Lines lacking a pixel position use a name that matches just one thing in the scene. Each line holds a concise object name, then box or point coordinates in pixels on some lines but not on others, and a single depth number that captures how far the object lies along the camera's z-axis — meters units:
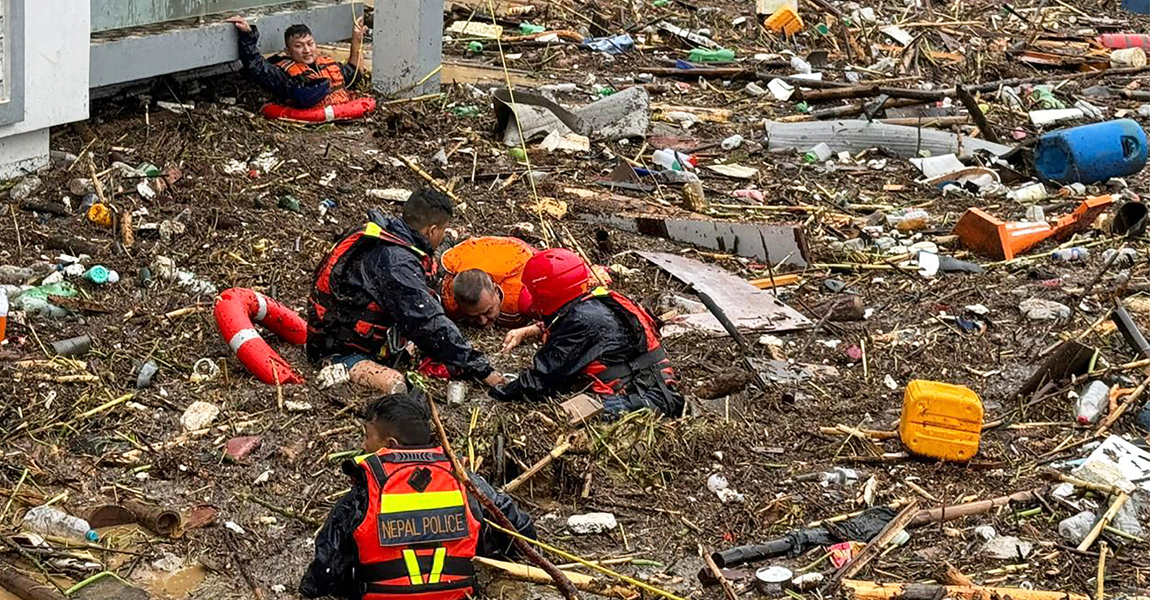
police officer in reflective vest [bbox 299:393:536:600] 5.17
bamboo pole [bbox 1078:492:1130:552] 6.26
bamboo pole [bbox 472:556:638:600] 5.68
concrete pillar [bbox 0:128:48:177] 9.77
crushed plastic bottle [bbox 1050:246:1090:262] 10.35
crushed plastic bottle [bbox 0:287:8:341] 7.39
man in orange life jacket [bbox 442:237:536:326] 8.76
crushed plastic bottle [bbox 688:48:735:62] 15.80
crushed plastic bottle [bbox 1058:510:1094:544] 6.36
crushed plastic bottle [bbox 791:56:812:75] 15.45
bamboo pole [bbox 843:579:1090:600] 5.77
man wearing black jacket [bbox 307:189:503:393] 7.61
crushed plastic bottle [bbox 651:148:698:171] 11.94
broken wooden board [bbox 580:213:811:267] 10.06
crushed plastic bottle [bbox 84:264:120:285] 8.62
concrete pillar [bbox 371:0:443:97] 12.68
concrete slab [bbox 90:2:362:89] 10.33
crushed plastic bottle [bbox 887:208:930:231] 10.98
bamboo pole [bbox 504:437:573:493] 6.41
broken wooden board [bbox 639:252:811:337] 8.82
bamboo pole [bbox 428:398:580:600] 4.94
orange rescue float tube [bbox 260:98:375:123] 11.62
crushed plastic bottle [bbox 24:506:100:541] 5.91
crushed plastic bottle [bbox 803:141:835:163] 12.54
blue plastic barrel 12.05
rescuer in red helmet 7.40
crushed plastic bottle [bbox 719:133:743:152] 12.80
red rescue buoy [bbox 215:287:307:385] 7.52
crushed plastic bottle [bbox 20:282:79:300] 8.24
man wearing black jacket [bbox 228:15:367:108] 11.41
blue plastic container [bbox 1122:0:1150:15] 20.55
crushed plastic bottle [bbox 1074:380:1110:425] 7.48
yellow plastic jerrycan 6.95
